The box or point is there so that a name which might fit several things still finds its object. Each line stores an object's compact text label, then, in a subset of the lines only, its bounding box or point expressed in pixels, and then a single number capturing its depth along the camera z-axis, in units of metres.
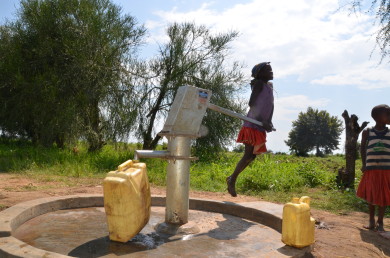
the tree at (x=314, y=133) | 29.72
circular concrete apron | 2.42
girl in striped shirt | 3.75
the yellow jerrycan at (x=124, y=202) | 2.39
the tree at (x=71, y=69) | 9.90
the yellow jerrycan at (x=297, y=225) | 2.49
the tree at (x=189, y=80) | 10.22
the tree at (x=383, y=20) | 6.00
